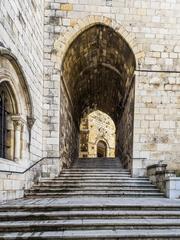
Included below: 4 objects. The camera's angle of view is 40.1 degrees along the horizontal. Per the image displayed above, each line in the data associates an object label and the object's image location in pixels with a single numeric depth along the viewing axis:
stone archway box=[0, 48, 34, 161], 5.15
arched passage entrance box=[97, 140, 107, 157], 24.08
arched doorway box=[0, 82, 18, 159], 5.25
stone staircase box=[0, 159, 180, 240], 3.86
